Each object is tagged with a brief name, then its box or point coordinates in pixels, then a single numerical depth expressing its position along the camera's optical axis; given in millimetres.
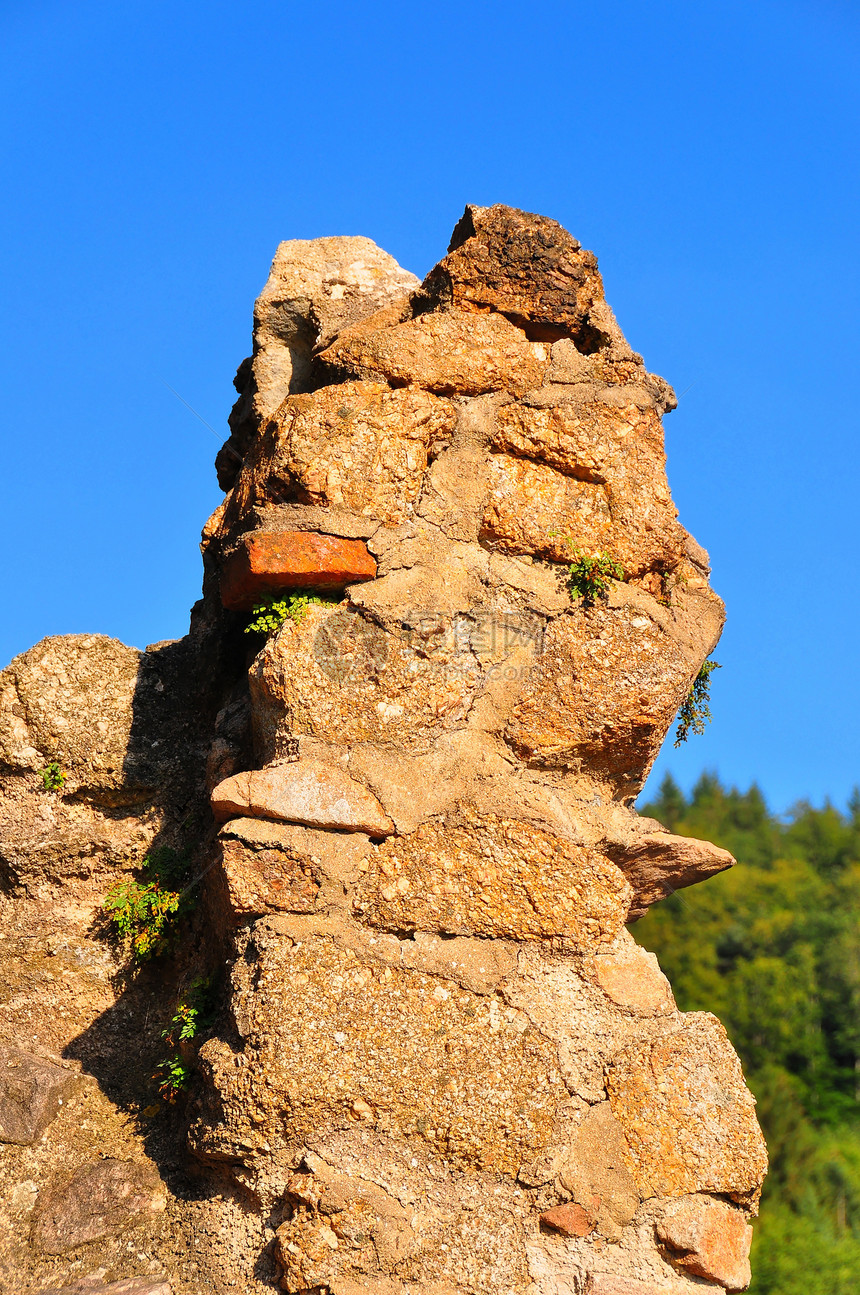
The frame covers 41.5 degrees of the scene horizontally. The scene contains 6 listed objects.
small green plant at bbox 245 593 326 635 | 2533
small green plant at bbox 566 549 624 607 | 2646
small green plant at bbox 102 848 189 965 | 2707
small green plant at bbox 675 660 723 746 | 3174
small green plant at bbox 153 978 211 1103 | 2332
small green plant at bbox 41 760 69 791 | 2855
